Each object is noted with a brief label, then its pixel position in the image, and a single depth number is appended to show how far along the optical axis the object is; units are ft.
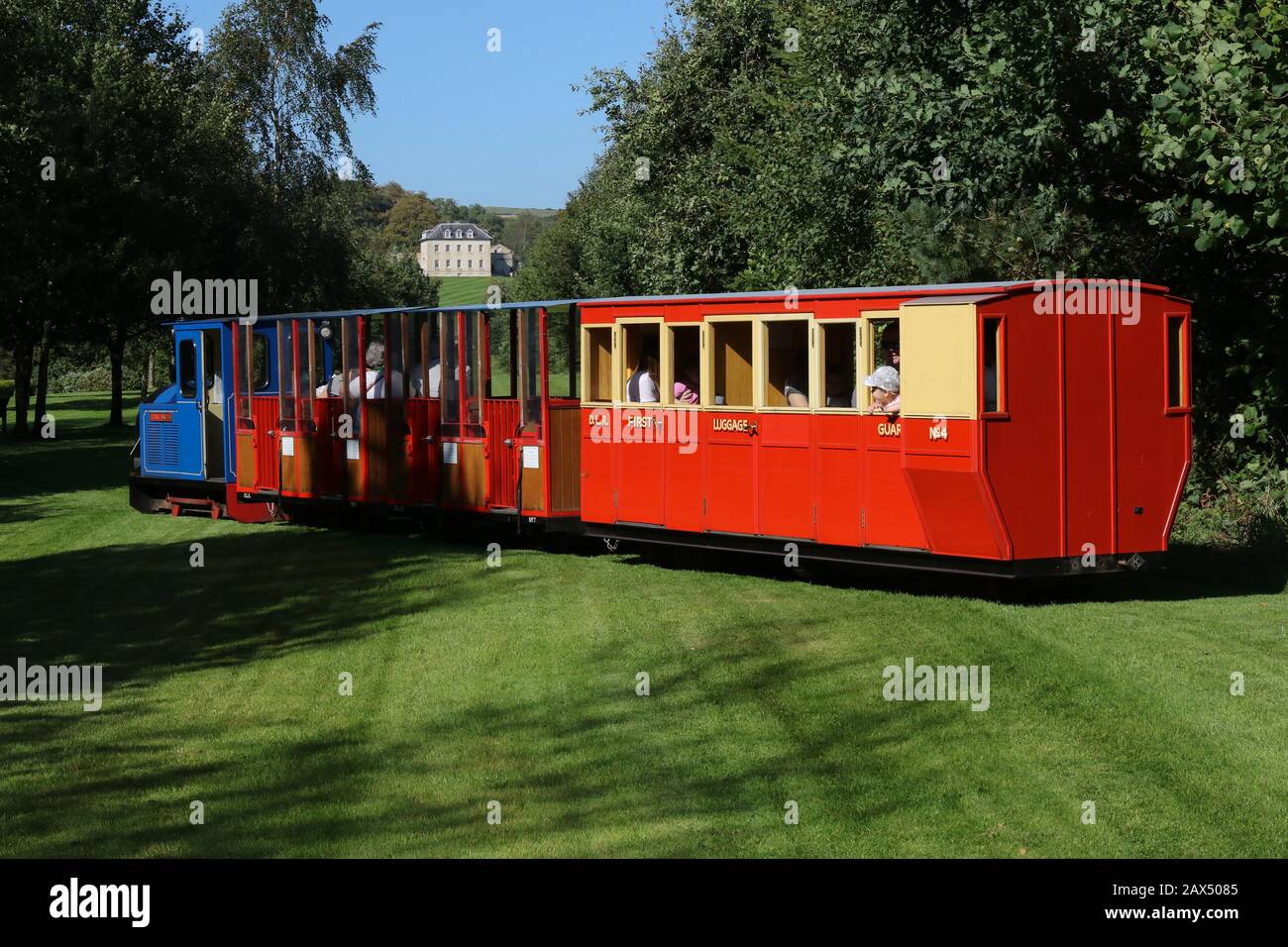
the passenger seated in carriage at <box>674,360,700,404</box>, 56.95
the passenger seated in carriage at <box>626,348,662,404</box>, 58.75
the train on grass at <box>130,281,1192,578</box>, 47.06
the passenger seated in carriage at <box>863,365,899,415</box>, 49.16
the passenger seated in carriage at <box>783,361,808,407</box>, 53.11
